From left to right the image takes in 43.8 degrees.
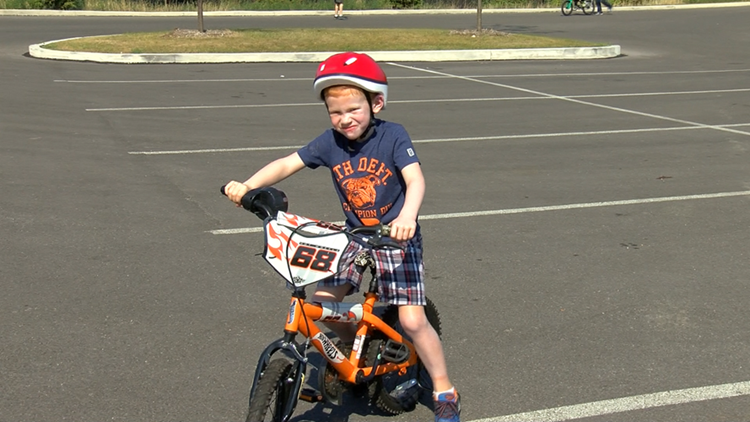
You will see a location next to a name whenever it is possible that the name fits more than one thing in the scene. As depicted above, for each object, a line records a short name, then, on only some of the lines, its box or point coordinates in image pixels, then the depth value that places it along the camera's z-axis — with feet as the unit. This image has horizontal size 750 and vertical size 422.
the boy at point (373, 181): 11.62
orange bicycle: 10.76
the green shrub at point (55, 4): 113.70
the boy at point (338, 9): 109.40
